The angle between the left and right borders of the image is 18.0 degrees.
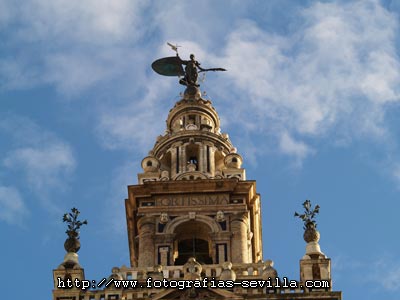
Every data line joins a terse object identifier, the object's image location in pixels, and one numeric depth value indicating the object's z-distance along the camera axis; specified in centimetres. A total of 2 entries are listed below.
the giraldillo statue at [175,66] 6894
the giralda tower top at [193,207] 5519
